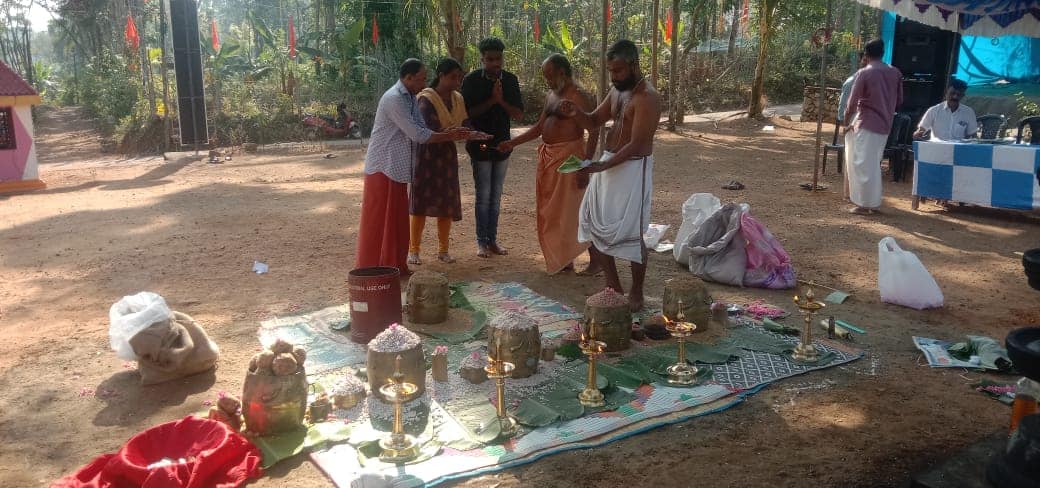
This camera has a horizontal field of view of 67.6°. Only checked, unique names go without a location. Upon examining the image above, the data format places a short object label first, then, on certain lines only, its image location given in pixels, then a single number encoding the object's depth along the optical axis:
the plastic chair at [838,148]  10.38
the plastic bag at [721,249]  5.86
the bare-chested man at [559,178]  5.72
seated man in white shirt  8.62
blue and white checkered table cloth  7.53
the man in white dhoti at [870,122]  8.02
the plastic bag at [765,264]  5.77
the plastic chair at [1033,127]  7.76
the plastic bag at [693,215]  6.32
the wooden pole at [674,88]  14.70
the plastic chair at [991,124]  9.17
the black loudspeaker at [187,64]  13.35
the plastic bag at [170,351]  3.98
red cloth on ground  2.96
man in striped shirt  5.44
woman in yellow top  5.95
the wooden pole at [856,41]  15.52
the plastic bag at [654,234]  6.89
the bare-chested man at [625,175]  4.85
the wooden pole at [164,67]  13.67
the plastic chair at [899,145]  10.34
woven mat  3.22
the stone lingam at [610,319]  4.43
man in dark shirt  6.23
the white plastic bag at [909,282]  5.26
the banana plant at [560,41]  18.91
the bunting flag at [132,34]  16.55
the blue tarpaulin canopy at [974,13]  5.18
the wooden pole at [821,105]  8.77
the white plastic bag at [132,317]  4.00
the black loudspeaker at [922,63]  11.73
